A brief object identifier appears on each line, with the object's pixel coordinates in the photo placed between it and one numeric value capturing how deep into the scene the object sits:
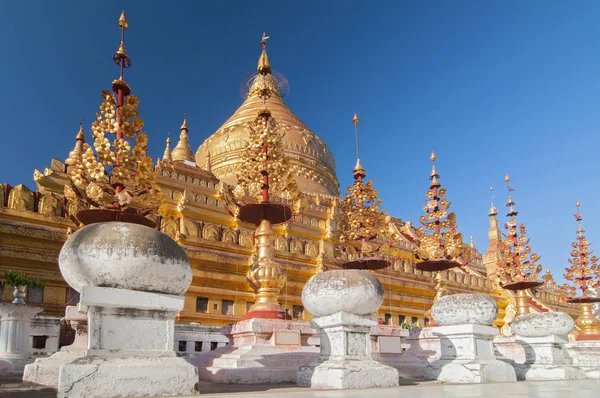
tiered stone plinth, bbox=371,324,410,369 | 11.25
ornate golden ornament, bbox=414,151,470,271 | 15.42
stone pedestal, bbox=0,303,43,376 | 10.33
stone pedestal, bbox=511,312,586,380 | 10.39
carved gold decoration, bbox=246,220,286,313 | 10.89
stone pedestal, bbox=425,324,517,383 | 8.70
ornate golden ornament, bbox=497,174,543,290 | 18.86
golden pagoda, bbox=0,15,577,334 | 16.17
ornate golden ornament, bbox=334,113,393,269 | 16.61
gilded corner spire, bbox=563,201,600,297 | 23.48
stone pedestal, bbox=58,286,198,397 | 5.18
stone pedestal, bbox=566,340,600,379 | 14.02
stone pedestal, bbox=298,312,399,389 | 7.05
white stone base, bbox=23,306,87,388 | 8.03
